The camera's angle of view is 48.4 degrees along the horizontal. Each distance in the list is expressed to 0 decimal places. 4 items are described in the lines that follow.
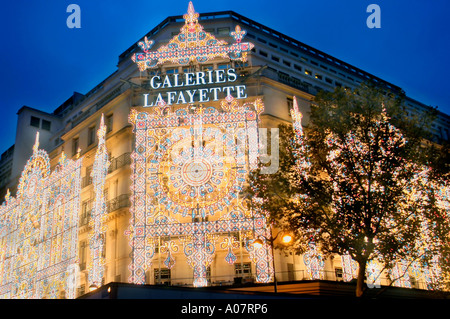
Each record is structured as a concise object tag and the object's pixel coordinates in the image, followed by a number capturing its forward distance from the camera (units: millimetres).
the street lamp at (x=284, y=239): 19875
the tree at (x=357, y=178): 21500
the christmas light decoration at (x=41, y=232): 35500
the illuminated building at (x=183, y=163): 29547
